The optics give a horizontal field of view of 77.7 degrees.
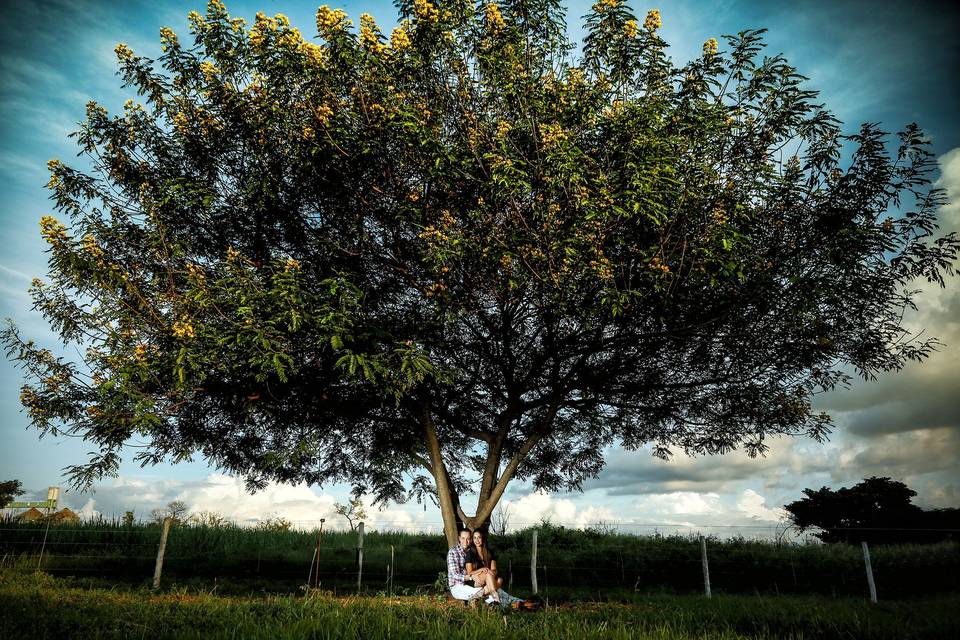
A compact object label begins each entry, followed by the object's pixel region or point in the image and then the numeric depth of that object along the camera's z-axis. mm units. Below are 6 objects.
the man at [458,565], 10953
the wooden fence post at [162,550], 16500
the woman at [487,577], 10461
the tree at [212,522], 22109
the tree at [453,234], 10188
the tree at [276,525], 24045
